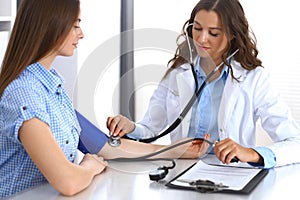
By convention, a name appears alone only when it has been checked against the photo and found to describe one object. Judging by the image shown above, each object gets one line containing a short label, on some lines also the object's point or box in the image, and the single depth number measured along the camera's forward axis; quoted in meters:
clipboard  1.96
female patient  1.93
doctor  2.36
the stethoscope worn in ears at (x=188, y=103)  2.32
